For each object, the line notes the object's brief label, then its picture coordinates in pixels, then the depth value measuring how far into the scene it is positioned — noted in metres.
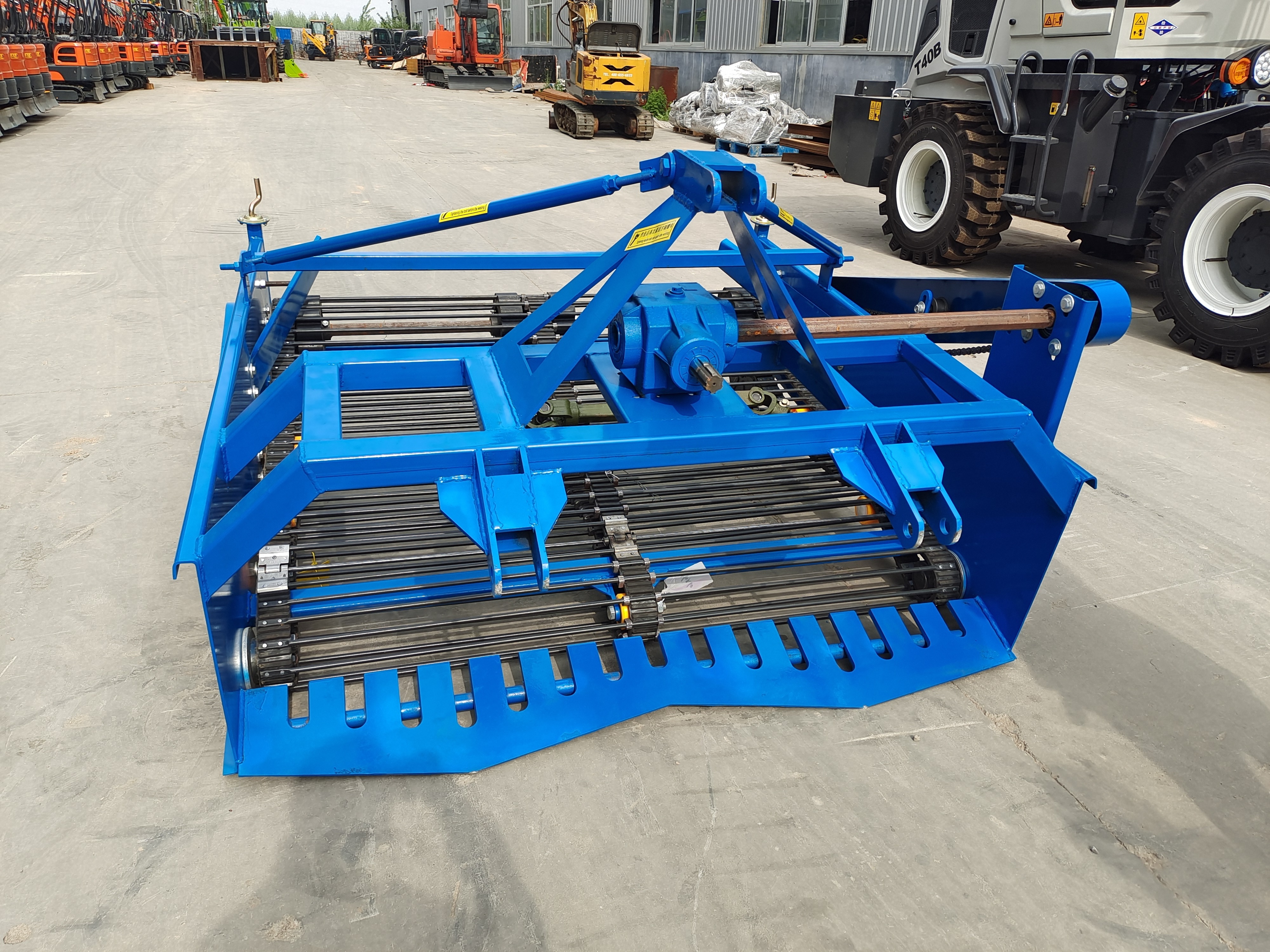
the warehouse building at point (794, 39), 14.34
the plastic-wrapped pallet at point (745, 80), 14.51
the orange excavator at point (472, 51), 25.14
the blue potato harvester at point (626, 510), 2.03
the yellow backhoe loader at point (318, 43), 42.09
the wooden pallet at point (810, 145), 11.70
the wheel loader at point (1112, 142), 5.18
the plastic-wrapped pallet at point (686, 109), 15.66
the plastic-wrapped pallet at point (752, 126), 14.02
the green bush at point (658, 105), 19.11
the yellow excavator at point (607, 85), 14.48
